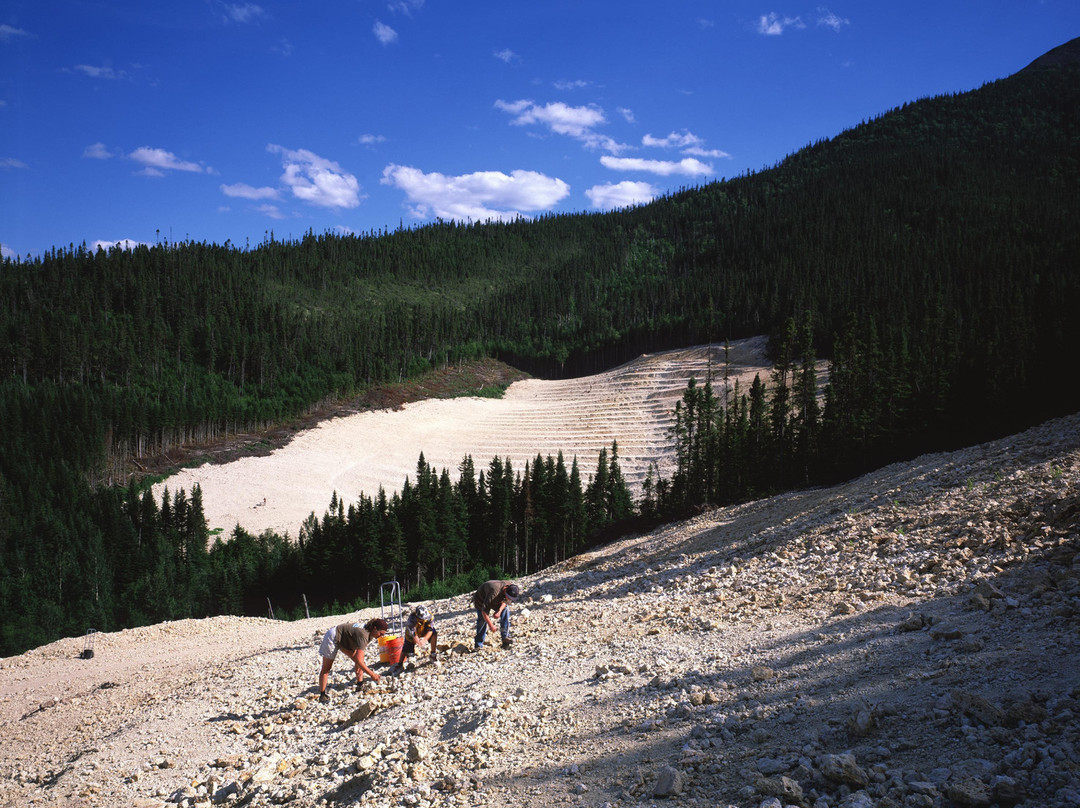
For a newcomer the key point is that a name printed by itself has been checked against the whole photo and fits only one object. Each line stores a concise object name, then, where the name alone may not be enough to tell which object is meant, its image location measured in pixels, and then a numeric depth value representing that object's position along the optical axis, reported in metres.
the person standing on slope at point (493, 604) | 12.81
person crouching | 12.41
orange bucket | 12.54
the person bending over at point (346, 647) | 11.60
